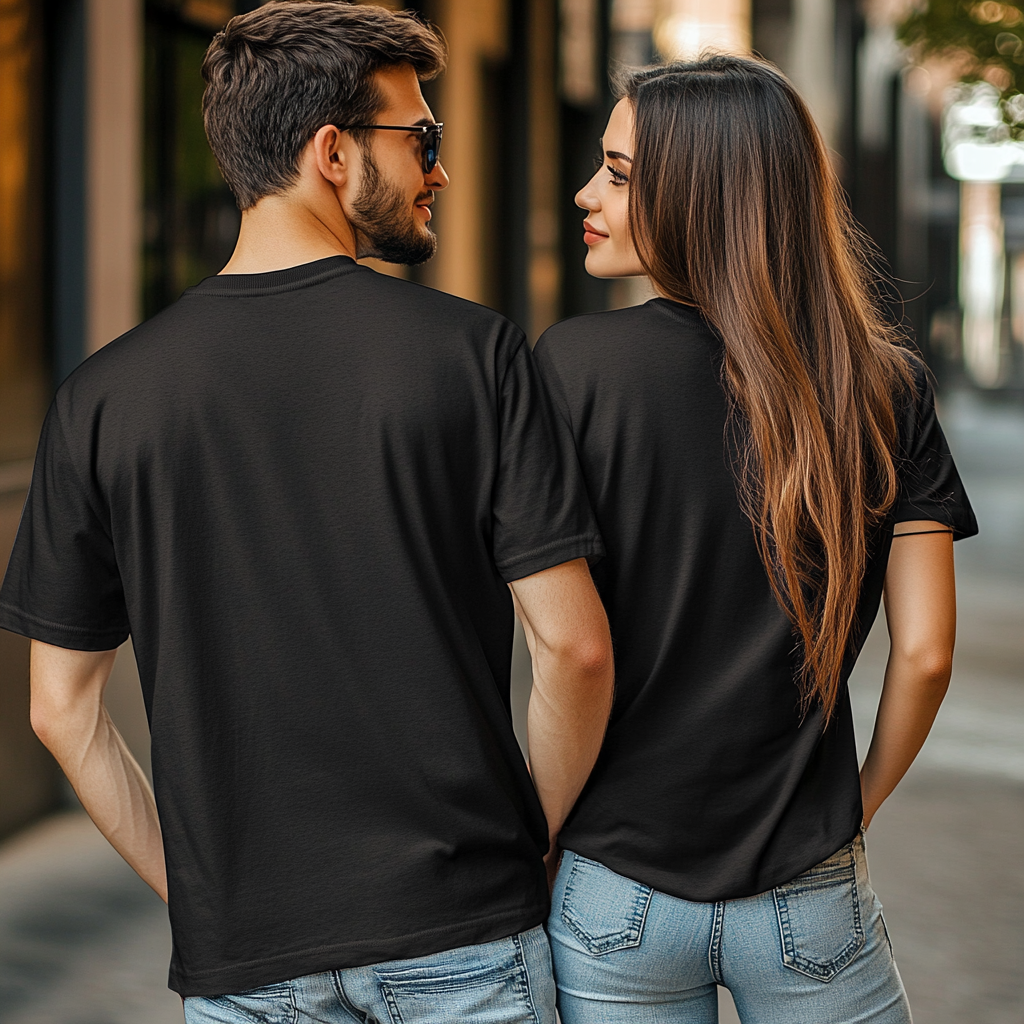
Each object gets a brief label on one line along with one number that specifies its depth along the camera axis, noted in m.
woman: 3.83
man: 3.69
